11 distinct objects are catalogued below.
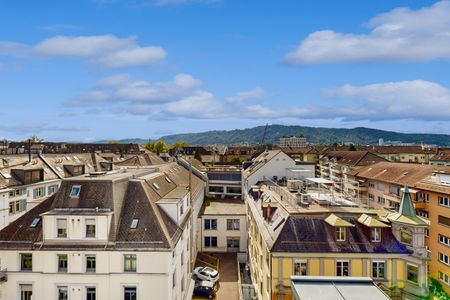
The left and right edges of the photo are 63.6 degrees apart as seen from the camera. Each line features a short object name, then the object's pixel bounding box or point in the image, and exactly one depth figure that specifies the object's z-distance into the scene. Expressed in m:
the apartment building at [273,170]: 62.77
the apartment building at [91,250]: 28.83
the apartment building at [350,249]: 28.58
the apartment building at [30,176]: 52.94
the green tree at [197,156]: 160.77
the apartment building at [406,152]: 152.36
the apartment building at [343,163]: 88.12
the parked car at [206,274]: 42.34
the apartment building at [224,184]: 72.19
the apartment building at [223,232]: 54.66
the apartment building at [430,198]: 45.66
